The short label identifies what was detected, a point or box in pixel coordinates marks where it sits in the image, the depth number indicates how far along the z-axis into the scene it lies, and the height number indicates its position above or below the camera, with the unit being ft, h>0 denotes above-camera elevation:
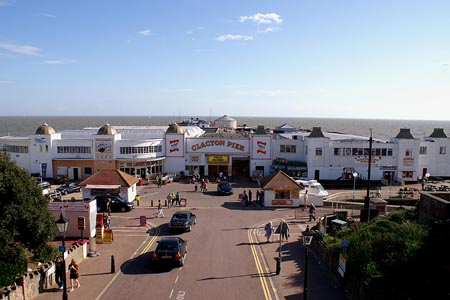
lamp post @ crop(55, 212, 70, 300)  46.90 -13.81
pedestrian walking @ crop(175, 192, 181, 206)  108.69 -23.52
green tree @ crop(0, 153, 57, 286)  47.57 -14.02
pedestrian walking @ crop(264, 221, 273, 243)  75.15 -22.04
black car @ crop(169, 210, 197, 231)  80.69 -22.21
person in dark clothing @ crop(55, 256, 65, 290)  53.42 -22.42
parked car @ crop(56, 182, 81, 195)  122.21 -24.17
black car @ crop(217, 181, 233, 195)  124.06 -23.49
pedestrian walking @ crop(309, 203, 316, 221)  93.04 -23.16
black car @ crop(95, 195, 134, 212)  100.68 -23.33
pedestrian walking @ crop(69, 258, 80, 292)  53.36 -21.92
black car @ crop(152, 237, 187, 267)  59.72 -21.40
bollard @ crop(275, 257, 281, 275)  59.21 -22.86
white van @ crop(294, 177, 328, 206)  109.81 -21.69
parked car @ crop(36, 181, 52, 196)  122.26 -23.69
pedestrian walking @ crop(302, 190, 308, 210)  108.06 -22.61
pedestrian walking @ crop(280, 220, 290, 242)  66.49 -21.06
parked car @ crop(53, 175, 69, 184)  143.43 -24.61
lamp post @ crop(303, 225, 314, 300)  49.93 -15.43
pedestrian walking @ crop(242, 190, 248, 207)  108.17 -23.34
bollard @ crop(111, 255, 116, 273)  58.90 -23.13
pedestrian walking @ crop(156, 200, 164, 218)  94.94 -24.13
